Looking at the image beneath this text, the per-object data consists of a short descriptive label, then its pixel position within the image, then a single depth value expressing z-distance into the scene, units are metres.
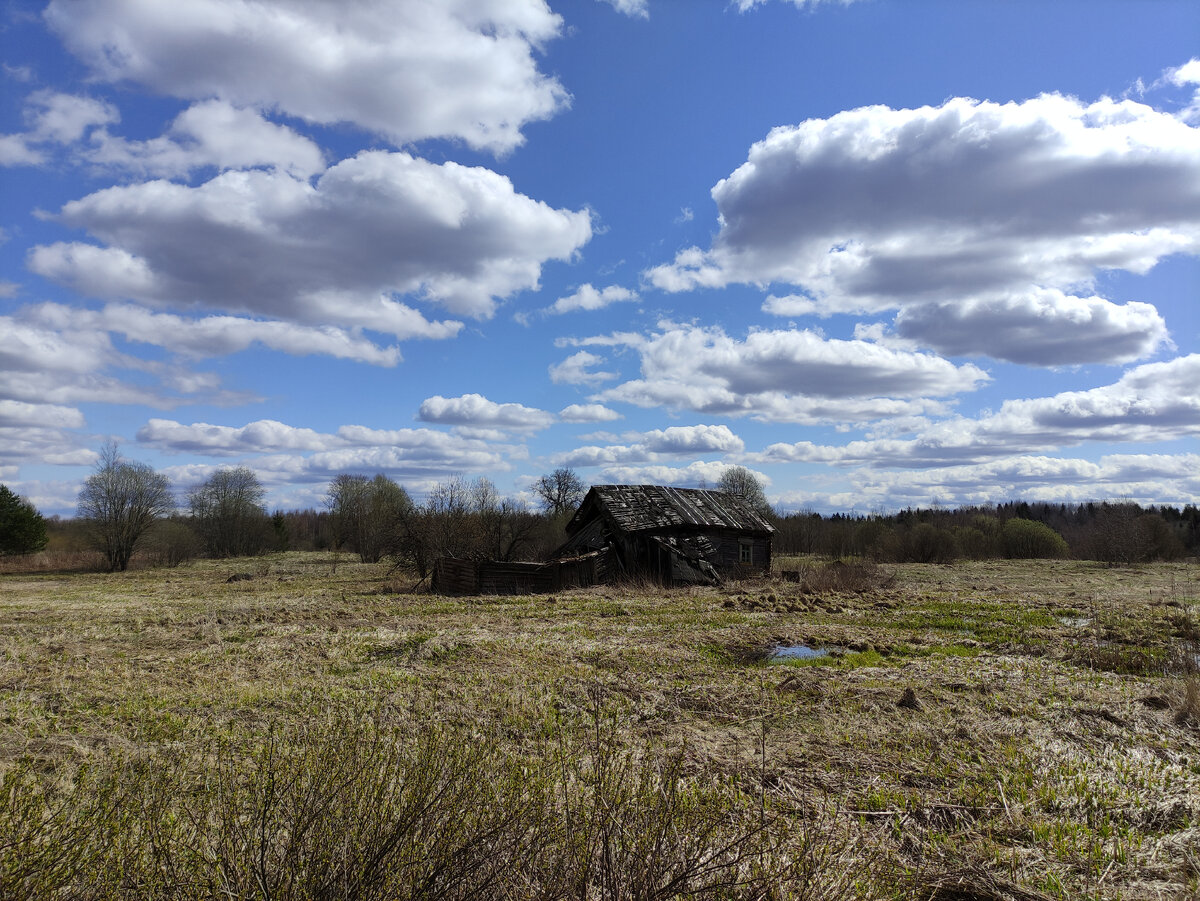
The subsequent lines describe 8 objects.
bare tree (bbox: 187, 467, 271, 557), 67.38
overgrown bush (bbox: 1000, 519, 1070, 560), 50.16
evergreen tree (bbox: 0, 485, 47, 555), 48.69
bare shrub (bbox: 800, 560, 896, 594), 24.56
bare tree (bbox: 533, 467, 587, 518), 66.88
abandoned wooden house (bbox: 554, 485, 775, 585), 27.55
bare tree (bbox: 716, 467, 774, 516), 67.81
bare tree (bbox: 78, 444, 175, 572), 48.69
